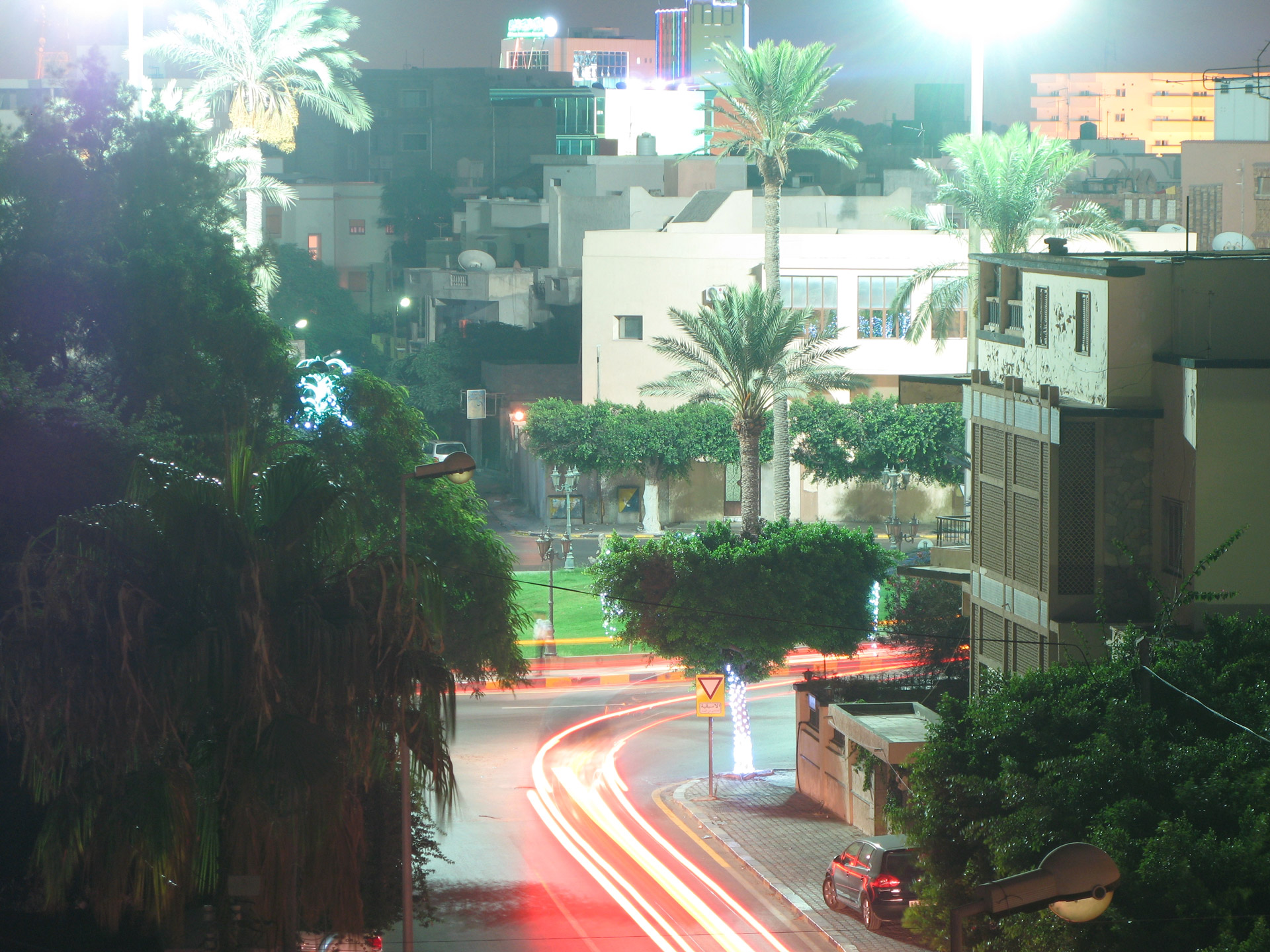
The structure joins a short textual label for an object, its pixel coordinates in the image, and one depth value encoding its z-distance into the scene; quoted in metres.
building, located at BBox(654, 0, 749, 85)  159.70
